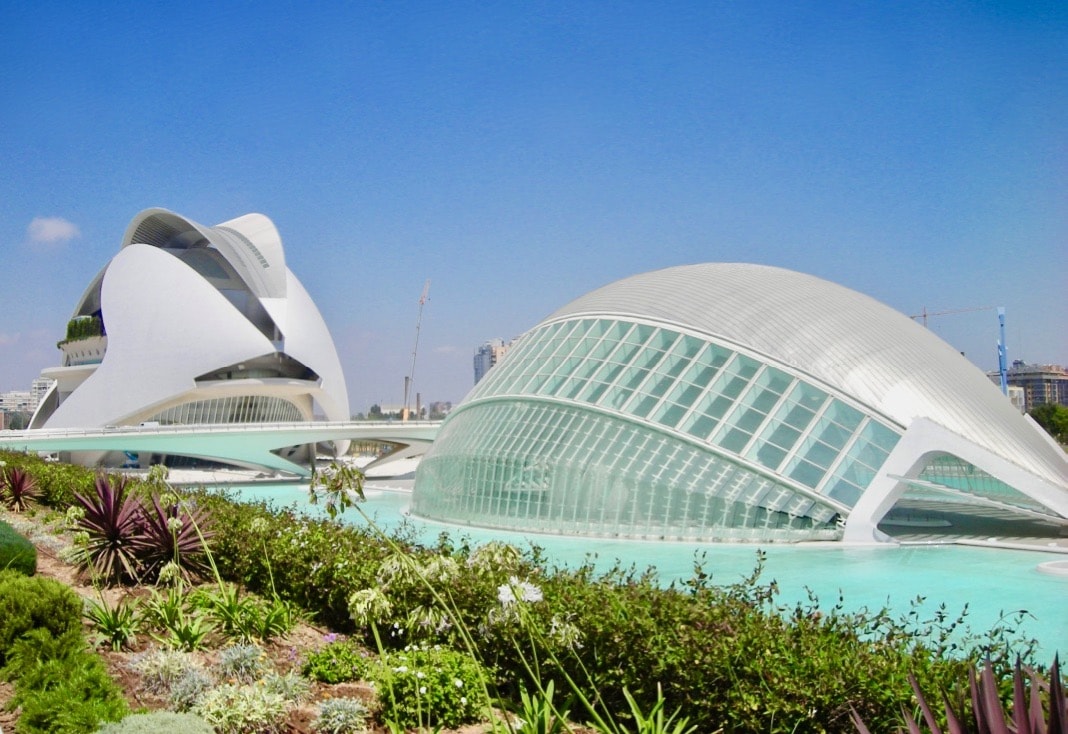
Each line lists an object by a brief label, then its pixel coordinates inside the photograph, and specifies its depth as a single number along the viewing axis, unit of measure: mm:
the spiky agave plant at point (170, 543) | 11469
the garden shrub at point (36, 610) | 7969
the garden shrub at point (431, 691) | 6621
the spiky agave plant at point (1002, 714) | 3746
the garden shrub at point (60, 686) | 6098
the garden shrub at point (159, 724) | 5742
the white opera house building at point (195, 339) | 49000
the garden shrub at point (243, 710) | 6422
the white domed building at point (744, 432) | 17484
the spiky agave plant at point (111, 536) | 11672
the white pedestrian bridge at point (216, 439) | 38938
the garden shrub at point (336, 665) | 7621
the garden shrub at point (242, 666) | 7616
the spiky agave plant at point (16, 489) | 19562
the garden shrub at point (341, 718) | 6492
